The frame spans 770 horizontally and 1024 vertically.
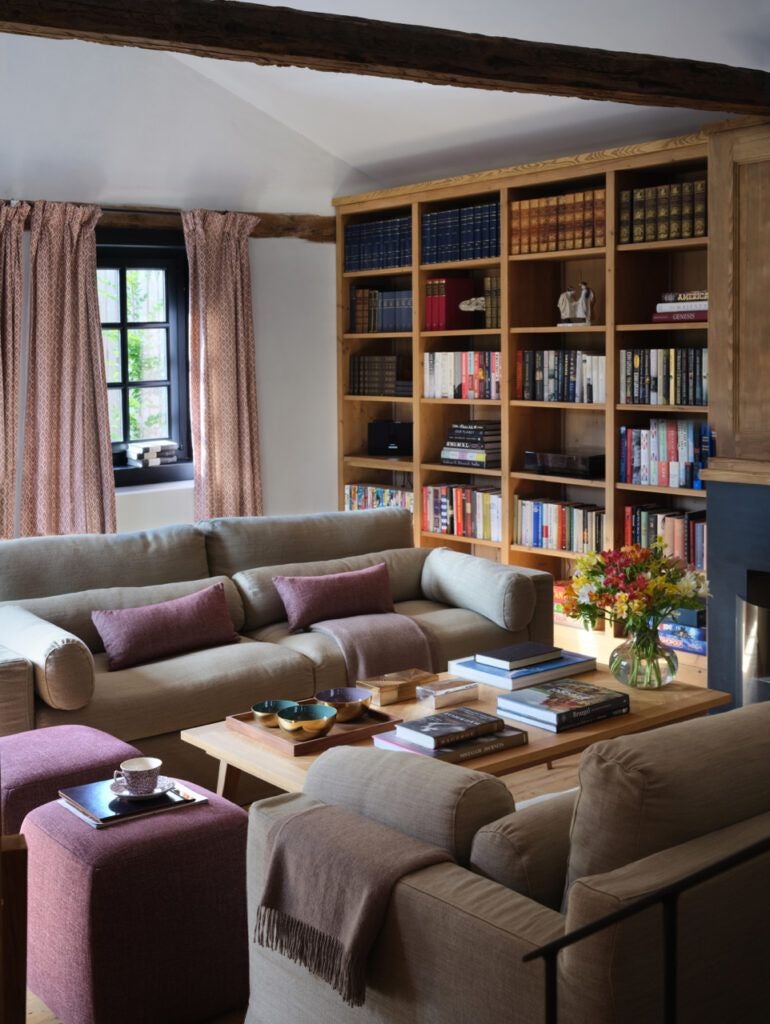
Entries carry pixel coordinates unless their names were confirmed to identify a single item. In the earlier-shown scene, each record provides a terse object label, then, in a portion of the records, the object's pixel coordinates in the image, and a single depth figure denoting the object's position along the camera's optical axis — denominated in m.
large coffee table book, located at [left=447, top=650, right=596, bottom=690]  3.83
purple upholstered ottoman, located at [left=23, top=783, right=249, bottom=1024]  2.70
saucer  2.90
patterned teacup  2.92
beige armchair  1.83
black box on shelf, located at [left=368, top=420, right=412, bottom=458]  6.89
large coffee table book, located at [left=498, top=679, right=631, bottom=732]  3.48
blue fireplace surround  4.76
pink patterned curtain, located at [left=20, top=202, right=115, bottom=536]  5.86
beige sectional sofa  3.90
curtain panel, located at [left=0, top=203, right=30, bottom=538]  5.73
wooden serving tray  3.32
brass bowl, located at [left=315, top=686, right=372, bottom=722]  3.53
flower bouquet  3.74
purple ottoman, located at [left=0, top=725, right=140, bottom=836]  3.21
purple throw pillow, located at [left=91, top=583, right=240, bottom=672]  4.28
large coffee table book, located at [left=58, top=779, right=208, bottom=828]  2.83
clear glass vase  3.84
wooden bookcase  5.46
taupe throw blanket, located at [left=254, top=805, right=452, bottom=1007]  2.06
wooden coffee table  3.22
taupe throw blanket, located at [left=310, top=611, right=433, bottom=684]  4.48
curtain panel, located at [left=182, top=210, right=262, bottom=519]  6.43
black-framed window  6.39
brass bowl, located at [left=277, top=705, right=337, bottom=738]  3.37
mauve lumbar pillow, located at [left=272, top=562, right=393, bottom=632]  4.74
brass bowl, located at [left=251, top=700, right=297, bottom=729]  3.48
